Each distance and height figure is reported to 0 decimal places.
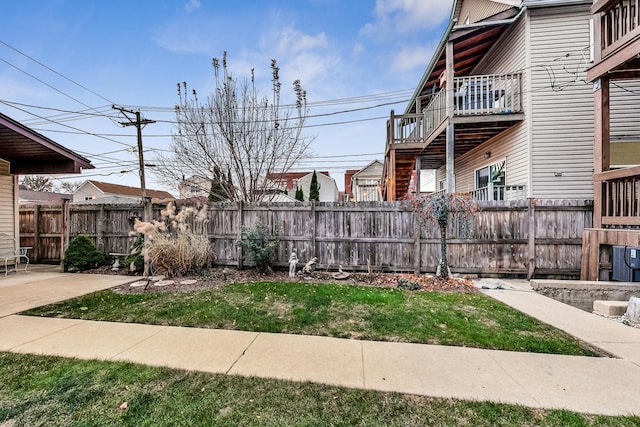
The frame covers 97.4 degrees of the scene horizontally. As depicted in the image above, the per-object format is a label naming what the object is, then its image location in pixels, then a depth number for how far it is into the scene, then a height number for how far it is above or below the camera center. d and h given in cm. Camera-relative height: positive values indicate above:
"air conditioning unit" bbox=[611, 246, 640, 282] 538 -98
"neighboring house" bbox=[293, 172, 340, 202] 3531 +362
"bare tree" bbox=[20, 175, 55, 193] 2660 +309
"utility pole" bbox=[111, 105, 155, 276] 1442 +472
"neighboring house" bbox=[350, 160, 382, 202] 3094 +438
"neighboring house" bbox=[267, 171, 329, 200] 985 +238
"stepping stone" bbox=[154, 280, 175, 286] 592 -148
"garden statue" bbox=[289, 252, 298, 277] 669 -119
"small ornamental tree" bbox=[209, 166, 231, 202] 916 +92
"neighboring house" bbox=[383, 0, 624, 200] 757 +317
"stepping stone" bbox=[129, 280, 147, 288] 577 -148
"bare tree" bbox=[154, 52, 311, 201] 879 +257
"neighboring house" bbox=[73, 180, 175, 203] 3133 +264
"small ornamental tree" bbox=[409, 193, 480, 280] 611 +9
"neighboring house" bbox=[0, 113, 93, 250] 697 +142
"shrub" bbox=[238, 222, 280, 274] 661 -74
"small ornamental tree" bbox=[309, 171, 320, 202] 2570 +219
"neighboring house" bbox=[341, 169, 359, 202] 4062 +509
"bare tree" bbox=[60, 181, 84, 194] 3532 +357
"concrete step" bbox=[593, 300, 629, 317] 411 -140
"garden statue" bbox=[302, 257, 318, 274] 666 -126
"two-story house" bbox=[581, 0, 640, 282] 500 +71
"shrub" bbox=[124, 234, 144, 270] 700 -106
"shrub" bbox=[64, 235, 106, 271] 735 -110
